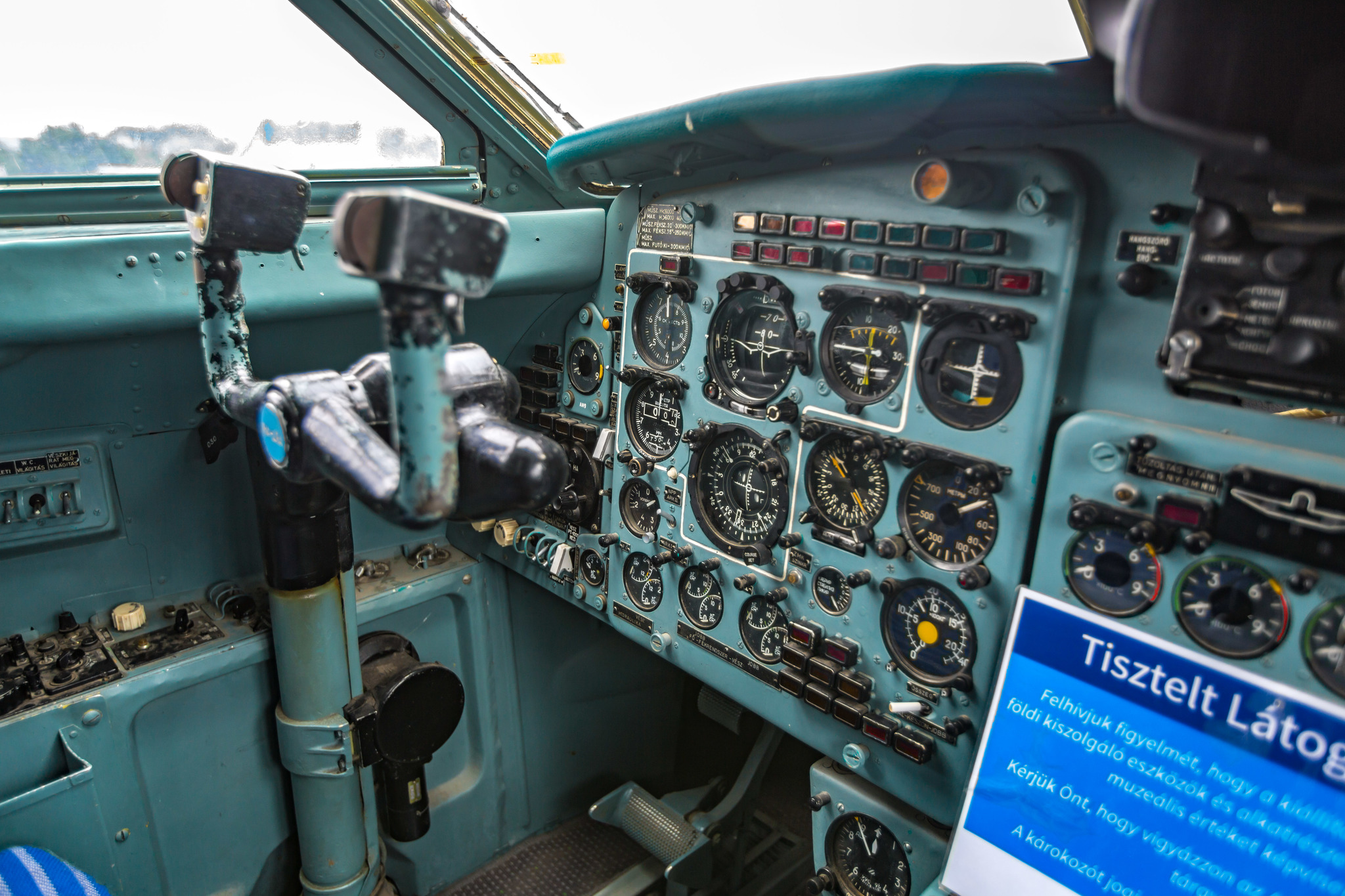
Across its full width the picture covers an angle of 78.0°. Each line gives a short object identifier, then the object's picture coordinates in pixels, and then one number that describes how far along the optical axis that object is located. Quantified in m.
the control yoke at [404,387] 0.31
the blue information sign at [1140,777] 0.47
